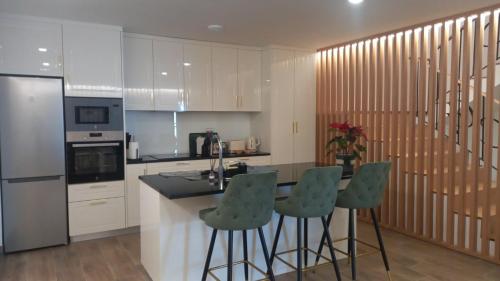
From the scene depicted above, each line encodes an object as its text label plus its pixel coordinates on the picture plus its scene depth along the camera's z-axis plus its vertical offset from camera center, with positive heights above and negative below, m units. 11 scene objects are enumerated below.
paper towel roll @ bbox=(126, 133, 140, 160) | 4.44 -0.23
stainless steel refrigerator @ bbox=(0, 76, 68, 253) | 3.66 -0.33
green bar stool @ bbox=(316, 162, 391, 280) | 2.85 -0.48
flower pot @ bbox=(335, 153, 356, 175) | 3.55 -0.30
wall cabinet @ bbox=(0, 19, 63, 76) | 3.63 +0.86
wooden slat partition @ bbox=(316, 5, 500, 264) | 3.51 +0.07
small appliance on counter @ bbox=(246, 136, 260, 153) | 5.36 -0.22
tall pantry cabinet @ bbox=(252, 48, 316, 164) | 5.20 +0.34
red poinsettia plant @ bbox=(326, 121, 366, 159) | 3.54 -0.06
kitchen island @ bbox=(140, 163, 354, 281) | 2.69 -0.80
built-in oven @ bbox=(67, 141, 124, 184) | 3.95 -0.34
